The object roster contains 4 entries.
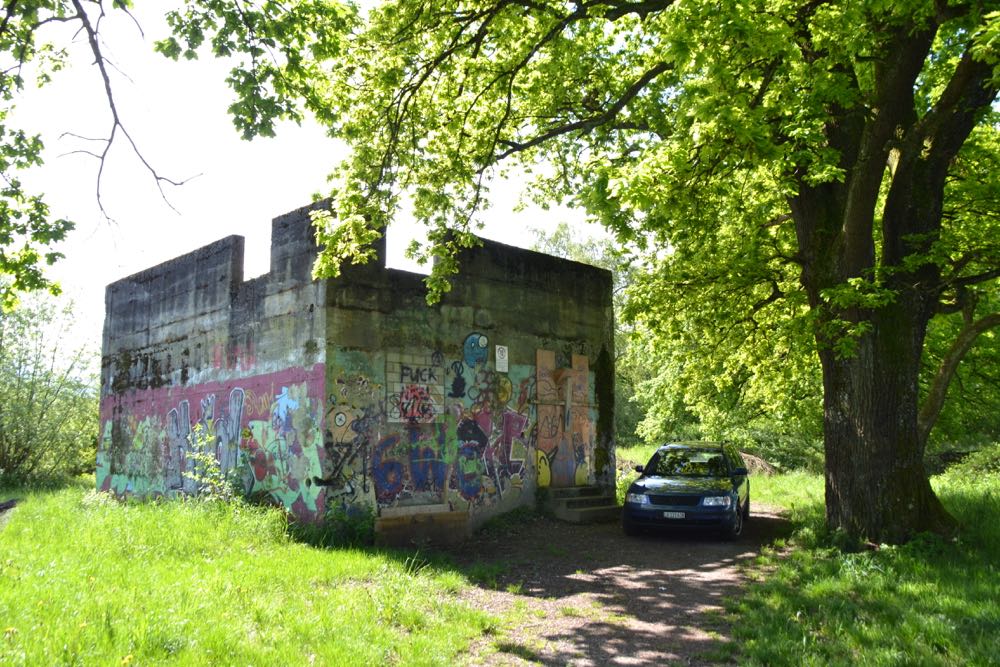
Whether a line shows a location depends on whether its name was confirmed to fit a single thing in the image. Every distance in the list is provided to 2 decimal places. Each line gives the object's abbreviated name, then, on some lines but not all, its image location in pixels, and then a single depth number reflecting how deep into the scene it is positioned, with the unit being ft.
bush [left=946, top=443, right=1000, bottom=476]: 64.59
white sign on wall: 47.62
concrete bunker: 39.83
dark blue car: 40.52
